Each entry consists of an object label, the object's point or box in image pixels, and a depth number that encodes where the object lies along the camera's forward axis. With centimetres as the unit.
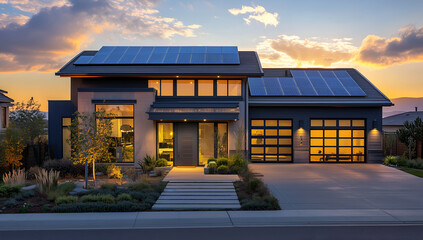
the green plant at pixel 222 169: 1541
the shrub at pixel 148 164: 1628
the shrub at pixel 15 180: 1306
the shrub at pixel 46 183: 1163
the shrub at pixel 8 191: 1133
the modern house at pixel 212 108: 1777
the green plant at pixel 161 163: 1698
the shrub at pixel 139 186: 1210
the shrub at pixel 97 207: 971
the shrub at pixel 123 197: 1055
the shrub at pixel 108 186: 1220
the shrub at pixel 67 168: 1559
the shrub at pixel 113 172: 1449
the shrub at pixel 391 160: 1963
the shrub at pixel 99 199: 1042
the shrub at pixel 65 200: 1015
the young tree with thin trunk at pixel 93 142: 1295
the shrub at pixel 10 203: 1013
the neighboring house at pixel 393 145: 2259
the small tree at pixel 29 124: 1977
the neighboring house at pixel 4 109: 2627
